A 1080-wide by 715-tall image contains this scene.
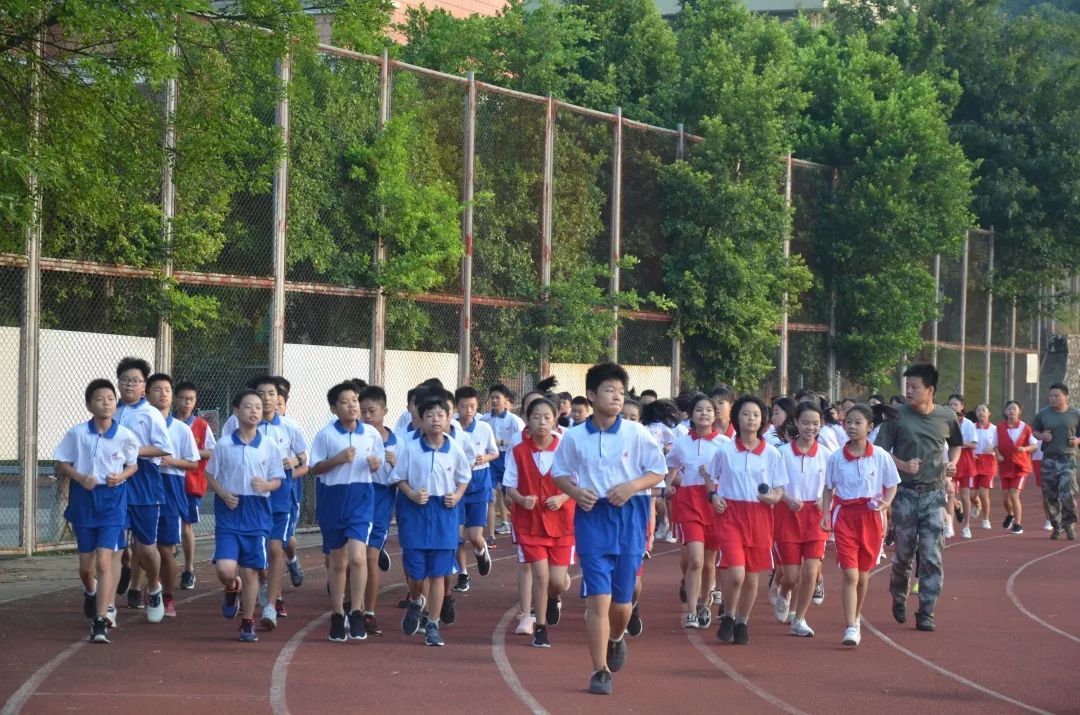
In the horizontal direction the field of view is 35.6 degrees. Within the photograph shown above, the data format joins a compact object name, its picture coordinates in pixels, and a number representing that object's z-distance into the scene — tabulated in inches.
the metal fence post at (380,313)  815.1
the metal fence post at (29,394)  661.3
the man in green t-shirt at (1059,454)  861.8
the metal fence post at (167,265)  704.4
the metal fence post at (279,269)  757.3
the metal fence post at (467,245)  870.4
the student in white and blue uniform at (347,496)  459.2
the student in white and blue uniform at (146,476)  491.2
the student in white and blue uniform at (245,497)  460.8
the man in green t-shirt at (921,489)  505.0
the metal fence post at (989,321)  1486.2
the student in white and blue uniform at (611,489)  387.5
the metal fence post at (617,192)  990.4
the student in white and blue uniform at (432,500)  454.9
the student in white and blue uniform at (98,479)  462.6
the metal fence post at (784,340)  1150.3
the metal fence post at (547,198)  938.1
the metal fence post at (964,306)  1438.2
